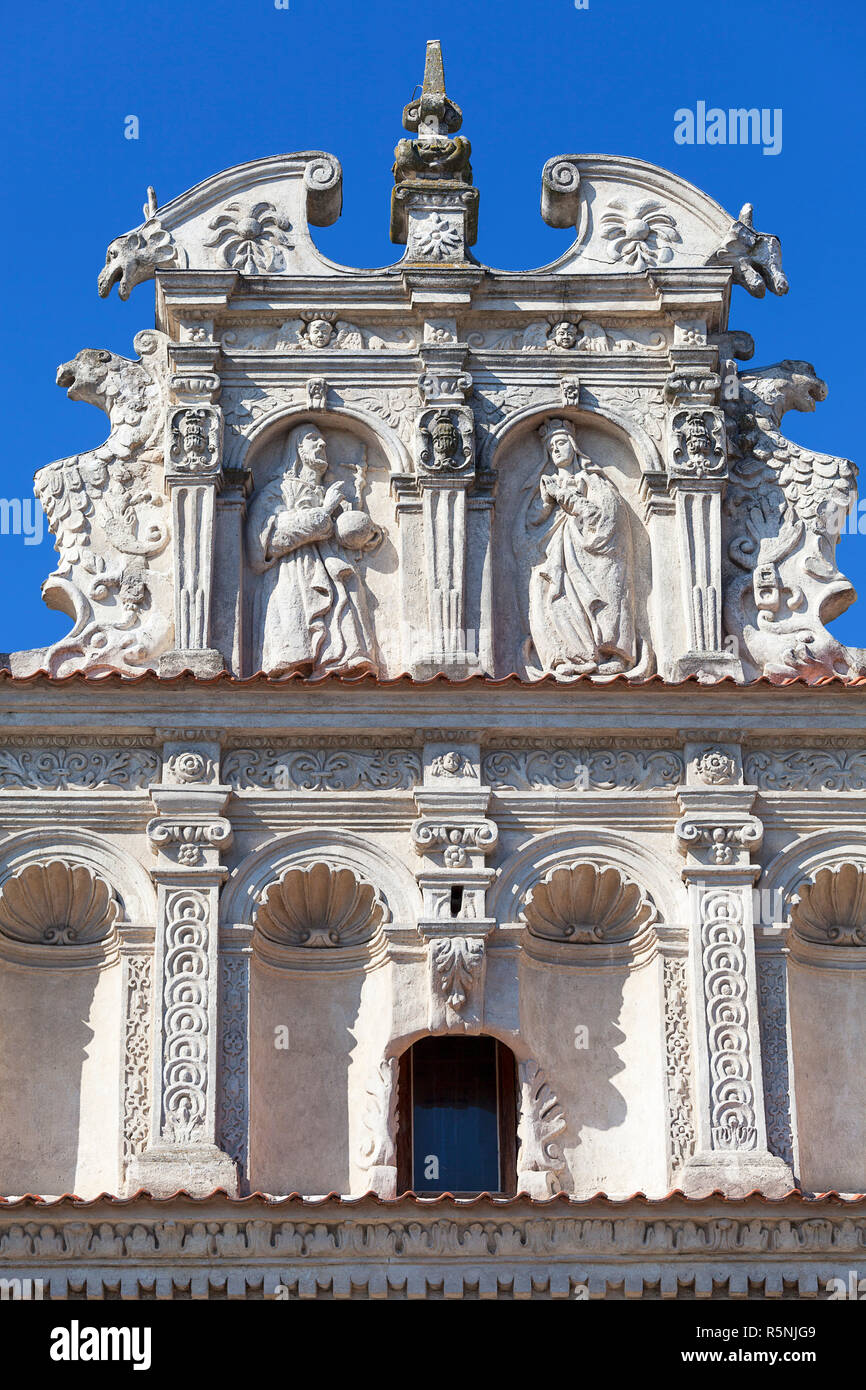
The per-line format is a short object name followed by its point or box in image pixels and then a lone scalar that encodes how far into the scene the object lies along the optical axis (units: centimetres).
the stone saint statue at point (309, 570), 1767
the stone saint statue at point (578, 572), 1775
